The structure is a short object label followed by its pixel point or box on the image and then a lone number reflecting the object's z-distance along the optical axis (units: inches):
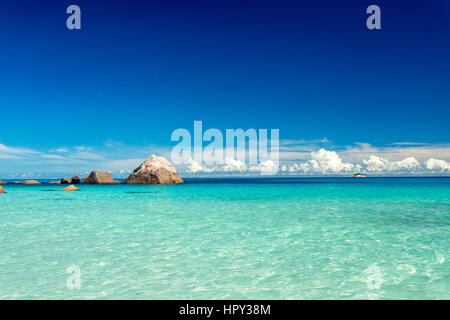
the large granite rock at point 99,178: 3219.7
